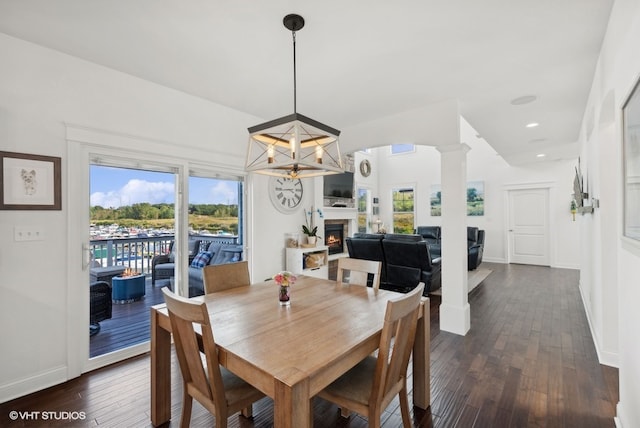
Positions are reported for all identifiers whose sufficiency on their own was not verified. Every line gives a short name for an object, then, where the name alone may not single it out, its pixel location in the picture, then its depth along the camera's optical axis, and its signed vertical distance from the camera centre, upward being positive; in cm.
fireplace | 773 -61
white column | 326 -33
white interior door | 691 -31
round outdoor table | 294 -76
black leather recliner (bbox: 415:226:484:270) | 615 -67
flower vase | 196 -55
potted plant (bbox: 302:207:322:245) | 435 -19
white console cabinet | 407 -68
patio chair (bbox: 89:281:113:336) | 260 -82
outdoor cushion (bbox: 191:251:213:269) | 340 -53
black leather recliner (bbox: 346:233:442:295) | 444 -72
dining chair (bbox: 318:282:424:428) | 134 -89
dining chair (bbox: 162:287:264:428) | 132 -78
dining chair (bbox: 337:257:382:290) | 234 -46
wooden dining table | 111 -61
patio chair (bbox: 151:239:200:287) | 309 -54
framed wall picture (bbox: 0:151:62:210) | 212 +28
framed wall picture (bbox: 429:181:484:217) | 774 +44
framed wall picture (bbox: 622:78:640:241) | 133 +26
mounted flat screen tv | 737 +79
